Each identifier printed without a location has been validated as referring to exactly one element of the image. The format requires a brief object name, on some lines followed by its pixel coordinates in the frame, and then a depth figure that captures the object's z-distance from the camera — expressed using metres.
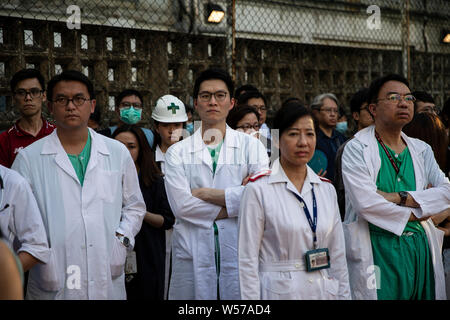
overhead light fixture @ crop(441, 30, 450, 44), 10.16
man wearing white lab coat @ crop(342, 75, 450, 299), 3.95
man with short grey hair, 6.11
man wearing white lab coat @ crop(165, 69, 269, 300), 3.89
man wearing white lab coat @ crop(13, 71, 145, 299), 3.63
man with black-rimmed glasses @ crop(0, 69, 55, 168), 4.69
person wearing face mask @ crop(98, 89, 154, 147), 6.08
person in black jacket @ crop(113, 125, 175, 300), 4.82
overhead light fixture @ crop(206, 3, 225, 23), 7.06
